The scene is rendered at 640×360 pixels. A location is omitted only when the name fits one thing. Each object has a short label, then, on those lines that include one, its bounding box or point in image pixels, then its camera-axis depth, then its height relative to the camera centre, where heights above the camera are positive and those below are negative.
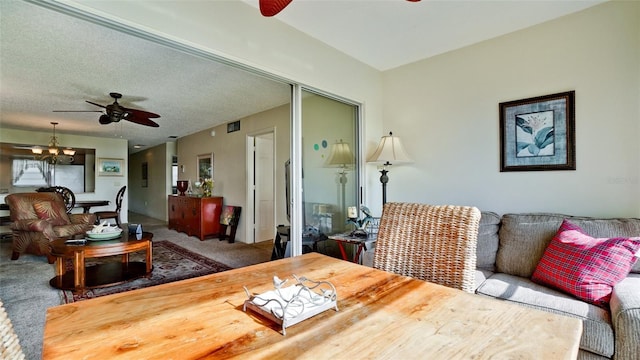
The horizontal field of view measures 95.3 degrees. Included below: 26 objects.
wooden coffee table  2.74 -0.87
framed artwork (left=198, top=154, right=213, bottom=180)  6.28 +0.31
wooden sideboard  5.47 -0.69
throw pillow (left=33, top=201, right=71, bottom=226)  4.34 -0.47
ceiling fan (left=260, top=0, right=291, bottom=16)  1.35 +0.83
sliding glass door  2.82 +0.17
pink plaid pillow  1.70 -0.54
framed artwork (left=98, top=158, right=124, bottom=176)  6.97 +0.35
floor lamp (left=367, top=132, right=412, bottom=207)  3.14 +0.28
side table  2.56 -0.55
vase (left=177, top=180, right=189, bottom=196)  6.36 -0.12
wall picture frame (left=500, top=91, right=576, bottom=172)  2.49 +0.40
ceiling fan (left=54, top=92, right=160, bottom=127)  3.71 +0.87
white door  5.30 -0.15
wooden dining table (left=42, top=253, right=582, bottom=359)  0.66 -0.39
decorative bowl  3.05 -0.57
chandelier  5.88 +0.59
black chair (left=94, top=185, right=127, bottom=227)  5.93 -0.66
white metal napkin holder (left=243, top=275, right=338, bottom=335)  0.79 -0.37
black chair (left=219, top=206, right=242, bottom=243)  5.31 -0.76
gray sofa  1.45 -0.69
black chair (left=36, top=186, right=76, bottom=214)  5.28 -0.22
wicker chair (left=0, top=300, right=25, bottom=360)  0.58 -0.33
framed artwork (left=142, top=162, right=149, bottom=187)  9.09 +0.21
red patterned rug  2.90 -1.11
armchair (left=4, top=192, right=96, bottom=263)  4.05 -0.60
